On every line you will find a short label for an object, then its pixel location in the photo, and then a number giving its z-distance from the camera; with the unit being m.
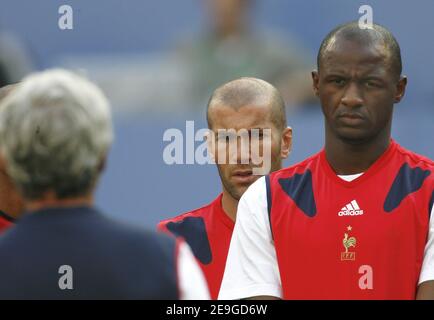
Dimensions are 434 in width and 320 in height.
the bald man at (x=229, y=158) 8.73
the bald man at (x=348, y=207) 7.05
